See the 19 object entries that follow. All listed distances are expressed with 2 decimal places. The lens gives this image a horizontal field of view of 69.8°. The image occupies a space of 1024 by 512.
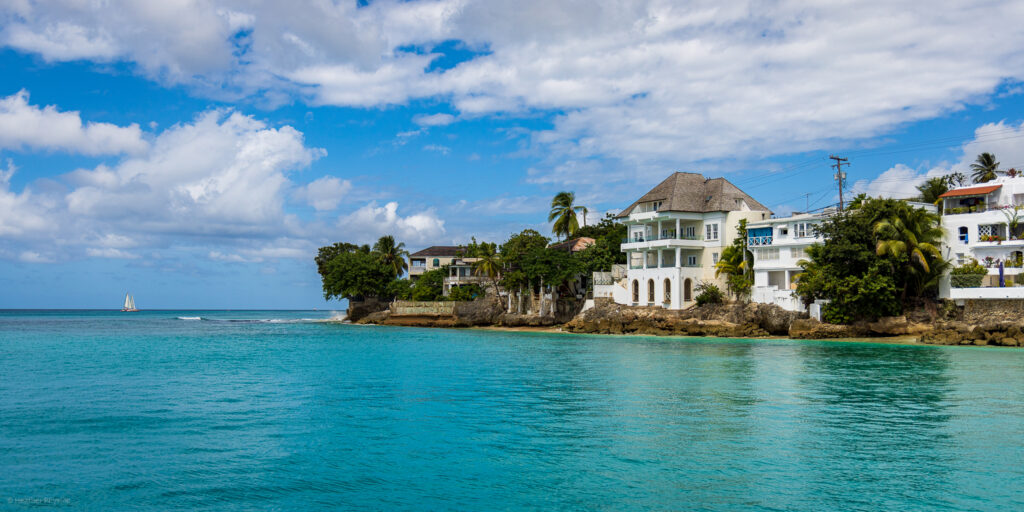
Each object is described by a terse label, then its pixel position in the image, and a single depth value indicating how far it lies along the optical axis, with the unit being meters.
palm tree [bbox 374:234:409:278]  105.19
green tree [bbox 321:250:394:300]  95.94
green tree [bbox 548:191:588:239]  88.62
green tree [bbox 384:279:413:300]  97.06
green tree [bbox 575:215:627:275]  74.12
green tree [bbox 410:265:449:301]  94.88
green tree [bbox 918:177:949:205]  67.62
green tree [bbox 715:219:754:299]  61.66
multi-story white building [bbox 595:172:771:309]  66.06
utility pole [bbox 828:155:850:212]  58.57
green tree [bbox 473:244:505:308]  82.06
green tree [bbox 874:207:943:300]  50.38
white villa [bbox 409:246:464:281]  106.50
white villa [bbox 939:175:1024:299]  50.06
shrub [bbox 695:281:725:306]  62.47
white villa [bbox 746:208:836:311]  58.03
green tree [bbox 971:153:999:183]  69.67
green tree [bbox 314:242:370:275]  107.91
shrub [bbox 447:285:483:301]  87.44
